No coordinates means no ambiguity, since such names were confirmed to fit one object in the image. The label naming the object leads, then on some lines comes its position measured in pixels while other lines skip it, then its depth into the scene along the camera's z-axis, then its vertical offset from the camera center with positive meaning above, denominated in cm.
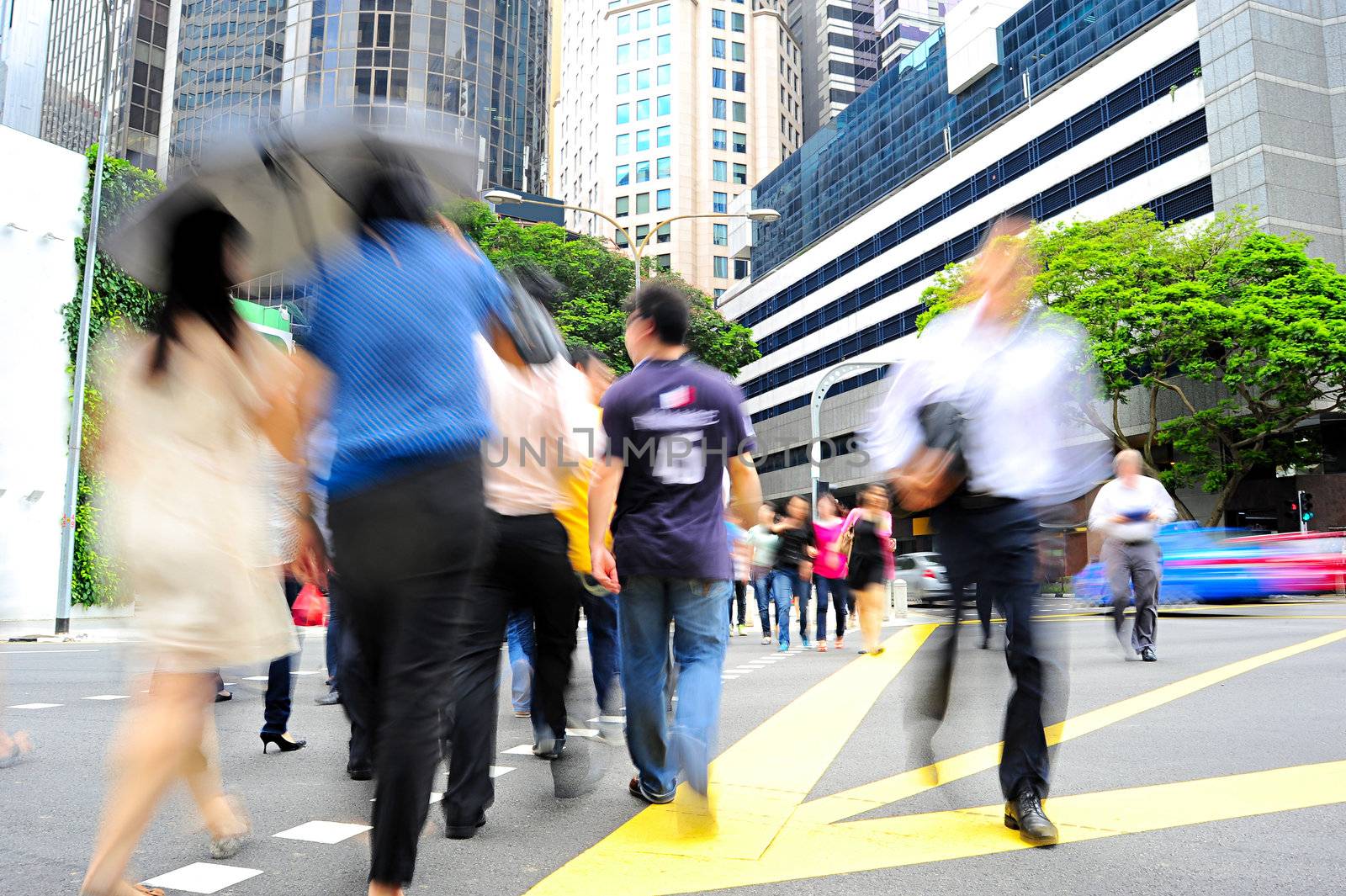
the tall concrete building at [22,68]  5086 +2682
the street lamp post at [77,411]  1728 +282
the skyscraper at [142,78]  6366 +3169
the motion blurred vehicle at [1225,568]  1684 -27
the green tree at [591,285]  3462 +1054
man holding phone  821 +19
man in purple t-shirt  333 +13
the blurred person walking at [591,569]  411 -5
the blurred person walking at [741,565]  794 -10
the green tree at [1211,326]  2803 +671
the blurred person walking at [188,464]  249 +24
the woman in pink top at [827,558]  1101 -4
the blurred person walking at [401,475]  209 +18
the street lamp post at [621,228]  1720 +640
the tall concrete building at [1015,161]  3209 +1638
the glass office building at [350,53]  5725 +3053
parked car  2255 -52
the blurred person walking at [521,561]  315 -2
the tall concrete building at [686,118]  8031 +3711
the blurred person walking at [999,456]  313 +33
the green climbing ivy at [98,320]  2080 +531
